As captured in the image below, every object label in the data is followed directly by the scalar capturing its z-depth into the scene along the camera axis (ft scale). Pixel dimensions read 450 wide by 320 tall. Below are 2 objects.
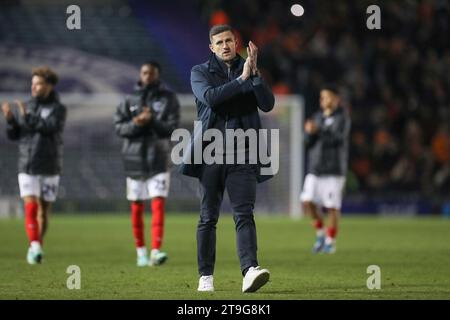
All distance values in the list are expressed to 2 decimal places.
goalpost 165.27
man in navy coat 64.23
